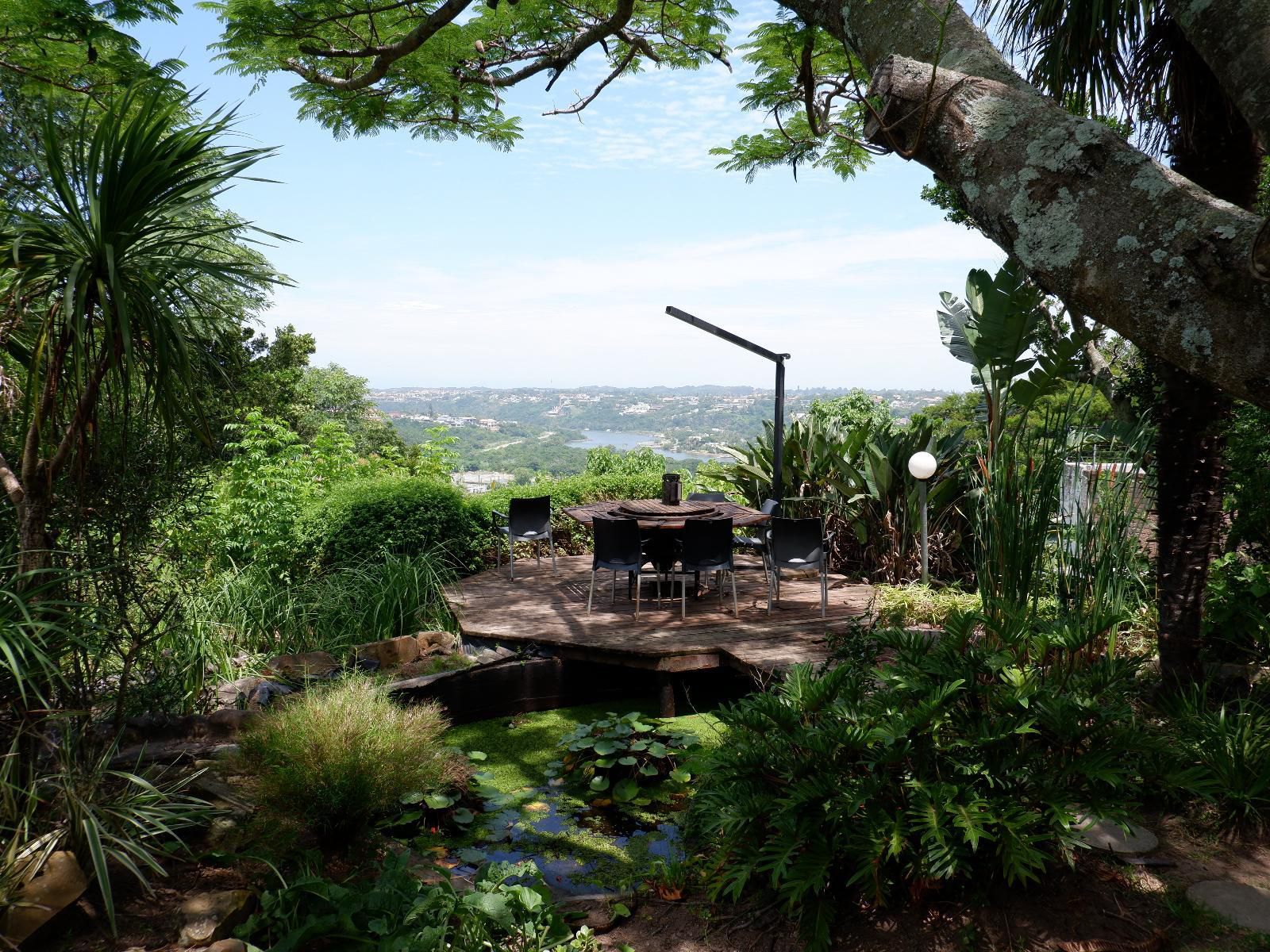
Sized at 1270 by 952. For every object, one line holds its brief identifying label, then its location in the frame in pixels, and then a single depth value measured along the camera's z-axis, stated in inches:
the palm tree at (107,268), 99.8
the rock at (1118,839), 122.3
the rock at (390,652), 220.5
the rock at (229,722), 167.6
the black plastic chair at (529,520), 305.9
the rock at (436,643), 228.7
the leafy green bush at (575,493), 364.5
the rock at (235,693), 182.5
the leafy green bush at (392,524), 276.7
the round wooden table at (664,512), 266.5
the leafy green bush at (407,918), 100.0
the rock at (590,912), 117.2
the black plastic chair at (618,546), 253.1
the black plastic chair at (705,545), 249.0
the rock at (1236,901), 106.0
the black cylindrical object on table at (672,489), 290.0
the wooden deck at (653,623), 219.8
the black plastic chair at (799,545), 256.7
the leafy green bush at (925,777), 101.7
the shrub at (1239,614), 166.9
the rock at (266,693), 182.5
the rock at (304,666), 204.2
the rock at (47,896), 94.8
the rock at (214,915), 102.1
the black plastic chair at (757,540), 304.8
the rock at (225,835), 125.0
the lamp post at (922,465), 255.0
